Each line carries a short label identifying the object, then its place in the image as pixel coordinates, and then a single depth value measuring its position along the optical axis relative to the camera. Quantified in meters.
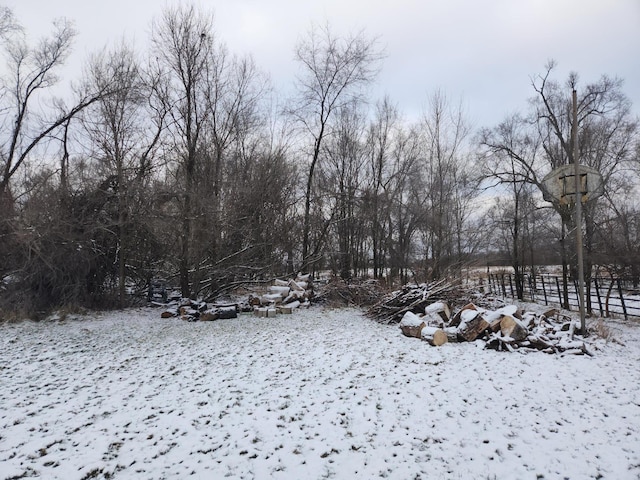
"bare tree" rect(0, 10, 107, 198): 11.86
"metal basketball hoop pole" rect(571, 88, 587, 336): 6.46
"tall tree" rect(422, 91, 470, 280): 19.00
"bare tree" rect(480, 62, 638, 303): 16.78
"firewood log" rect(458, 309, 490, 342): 6.42
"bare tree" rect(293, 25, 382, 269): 17.16
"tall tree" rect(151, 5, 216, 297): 11.80
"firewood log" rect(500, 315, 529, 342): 6.02
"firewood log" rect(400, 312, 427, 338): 7.01
